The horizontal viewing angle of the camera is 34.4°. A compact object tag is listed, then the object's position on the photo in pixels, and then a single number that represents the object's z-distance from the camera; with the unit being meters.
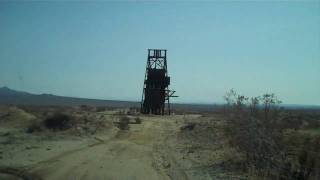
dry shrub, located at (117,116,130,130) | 39.00
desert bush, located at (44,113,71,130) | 34.48
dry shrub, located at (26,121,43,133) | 33.72
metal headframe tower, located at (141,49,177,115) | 64.06
